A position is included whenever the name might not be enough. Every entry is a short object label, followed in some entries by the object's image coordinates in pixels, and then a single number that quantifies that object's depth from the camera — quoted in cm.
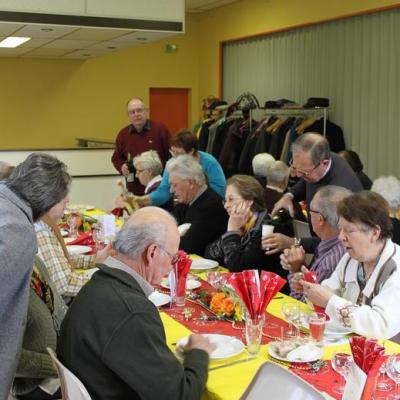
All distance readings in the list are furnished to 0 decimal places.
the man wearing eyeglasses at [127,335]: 170
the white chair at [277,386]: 161
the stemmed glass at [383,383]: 194
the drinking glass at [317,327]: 228
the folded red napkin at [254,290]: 229
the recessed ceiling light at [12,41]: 701
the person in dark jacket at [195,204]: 396
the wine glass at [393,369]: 198
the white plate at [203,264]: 347
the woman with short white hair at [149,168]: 545
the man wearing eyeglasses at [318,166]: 397
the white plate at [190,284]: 305
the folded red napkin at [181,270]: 279
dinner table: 198
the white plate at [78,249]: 398
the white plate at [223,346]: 218
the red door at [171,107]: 1064
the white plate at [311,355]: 213
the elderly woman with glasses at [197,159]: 516
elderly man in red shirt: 664
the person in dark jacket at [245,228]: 338
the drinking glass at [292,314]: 246
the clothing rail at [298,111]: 748
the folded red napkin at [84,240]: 426
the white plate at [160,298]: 280
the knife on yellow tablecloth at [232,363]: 212
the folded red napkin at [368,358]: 167
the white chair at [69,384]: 165
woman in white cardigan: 234
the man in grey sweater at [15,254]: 197
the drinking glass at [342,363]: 204
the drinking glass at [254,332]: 224
